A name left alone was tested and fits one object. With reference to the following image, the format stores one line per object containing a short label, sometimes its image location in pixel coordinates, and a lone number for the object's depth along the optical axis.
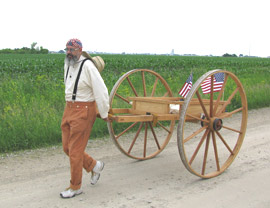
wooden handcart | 4.15
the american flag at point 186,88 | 5.69
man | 3.79
